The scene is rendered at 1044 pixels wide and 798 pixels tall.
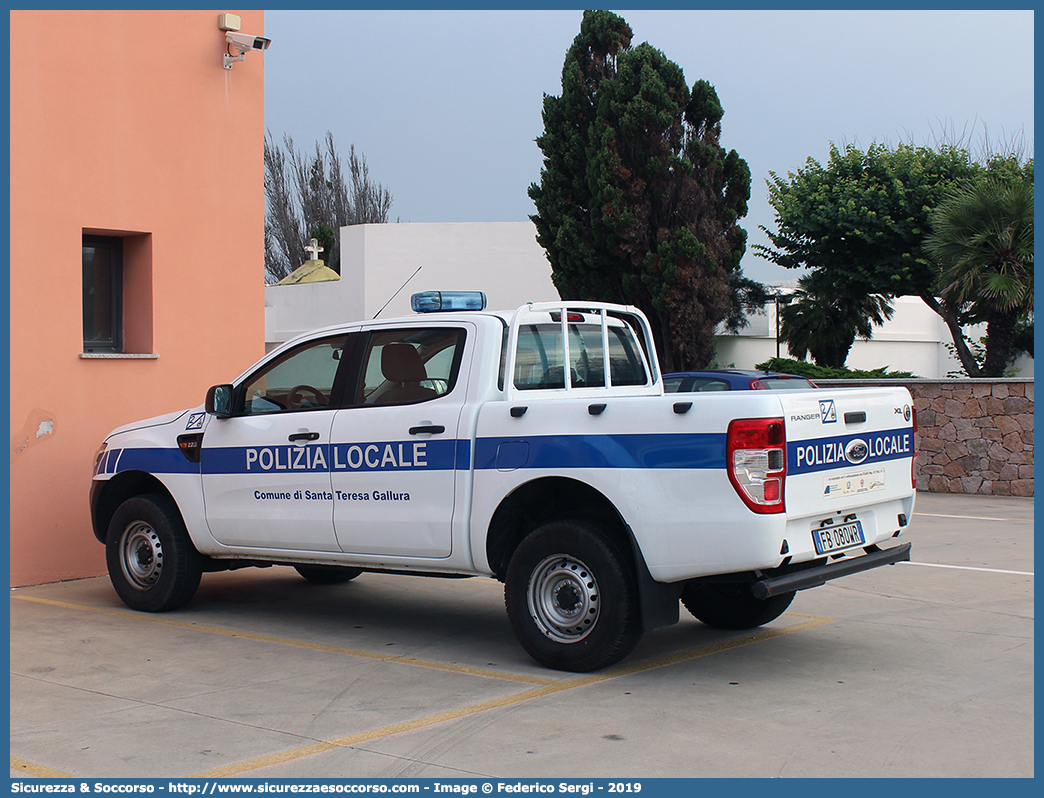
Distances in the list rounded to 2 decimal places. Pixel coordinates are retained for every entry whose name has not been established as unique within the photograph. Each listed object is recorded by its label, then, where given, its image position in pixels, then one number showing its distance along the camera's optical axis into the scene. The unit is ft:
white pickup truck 19.21
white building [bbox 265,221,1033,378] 108.17
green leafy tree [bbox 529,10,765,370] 82.38
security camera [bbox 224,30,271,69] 34.22
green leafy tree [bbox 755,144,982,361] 82.58
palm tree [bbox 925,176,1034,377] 60.03
